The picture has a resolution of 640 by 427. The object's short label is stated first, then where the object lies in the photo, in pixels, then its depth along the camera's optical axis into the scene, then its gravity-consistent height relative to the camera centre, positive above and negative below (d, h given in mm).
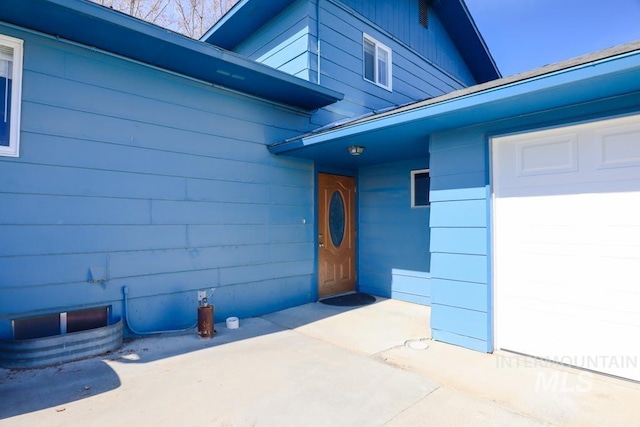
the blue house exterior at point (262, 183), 2744 +364
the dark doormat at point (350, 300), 5203 -1304
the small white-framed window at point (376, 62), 6439 +3075
